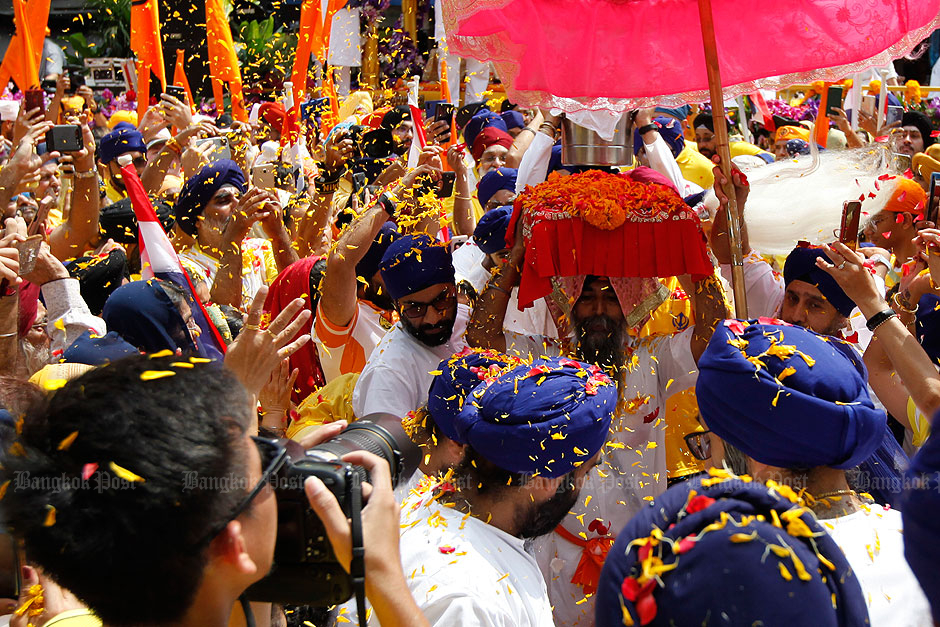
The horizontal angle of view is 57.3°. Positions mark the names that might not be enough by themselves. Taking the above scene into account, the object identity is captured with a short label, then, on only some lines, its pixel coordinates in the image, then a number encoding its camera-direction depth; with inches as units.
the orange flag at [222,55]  273.9
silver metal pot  157.3
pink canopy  137.5
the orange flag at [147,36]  278.5
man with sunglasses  129.7
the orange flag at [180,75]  287.3
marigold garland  129.1
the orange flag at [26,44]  247.3
